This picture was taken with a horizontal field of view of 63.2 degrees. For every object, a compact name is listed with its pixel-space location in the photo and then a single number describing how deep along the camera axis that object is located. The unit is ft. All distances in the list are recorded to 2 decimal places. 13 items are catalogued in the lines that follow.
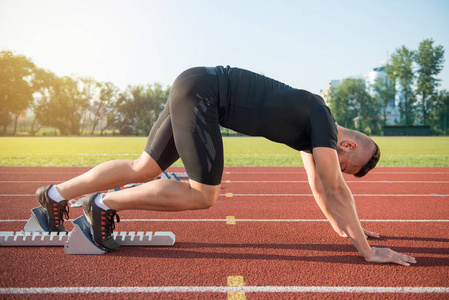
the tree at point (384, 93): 208.52
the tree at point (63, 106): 202.59
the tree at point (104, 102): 222.89
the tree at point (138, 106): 218.18
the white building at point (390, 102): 217.72
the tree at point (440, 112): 190.29
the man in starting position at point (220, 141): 8.43
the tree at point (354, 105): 209.87
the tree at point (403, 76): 203.41
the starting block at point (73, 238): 9.81
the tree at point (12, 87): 172.04
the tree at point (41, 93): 195.62
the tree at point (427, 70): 201.05
